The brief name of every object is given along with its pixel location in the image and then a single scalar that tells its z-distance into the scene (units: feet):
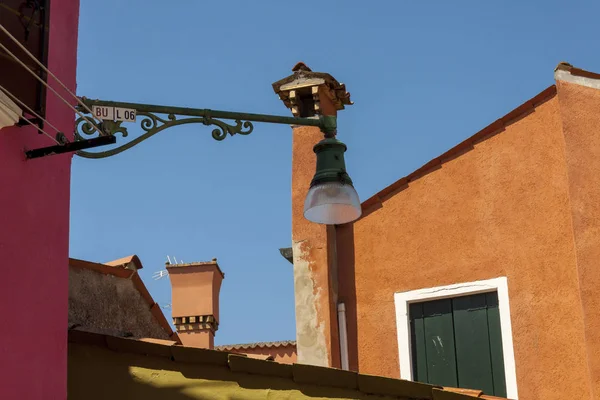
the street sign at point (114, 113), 18.10
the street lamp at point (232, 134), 17.37
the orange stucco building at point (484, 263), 33.01
